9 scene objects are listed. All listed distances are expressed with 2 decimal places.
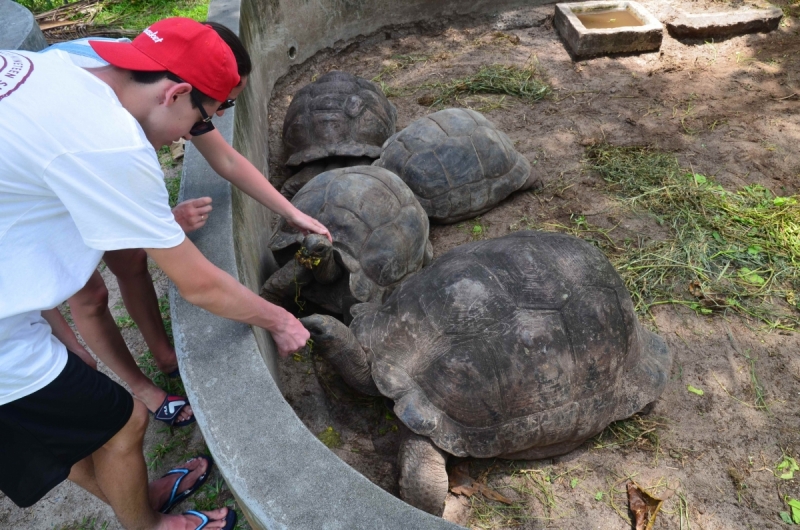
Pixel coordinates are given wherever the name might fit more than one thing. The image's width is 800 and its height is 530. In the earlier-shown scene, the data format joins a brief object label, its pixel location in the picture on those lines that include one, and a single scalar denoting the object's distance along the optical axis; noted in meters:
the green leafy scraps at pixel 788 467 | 2.47
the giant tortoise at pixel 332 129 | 4.36
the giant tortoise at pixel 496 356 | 2.32
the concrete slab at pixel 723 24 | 5.89
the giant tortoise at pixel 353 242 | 3.02
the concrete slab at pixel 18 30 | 3.60
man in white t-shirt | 1.29
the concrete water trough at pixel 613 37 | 5.66
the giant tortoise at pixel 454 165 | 3.93
